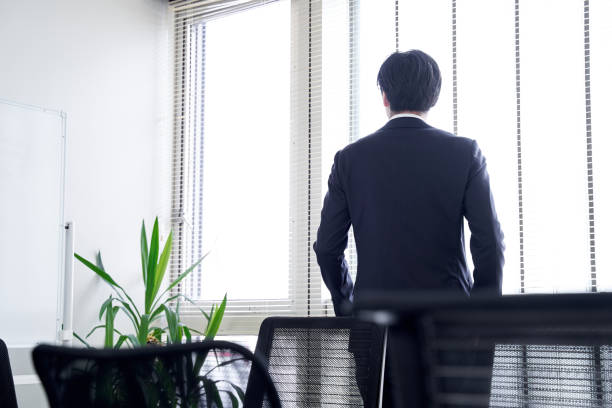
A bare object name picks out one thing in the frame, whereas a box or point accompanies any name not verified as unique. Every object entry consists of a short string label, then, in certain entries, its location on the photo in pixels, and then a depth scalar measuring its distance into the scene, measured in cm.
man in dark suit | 228
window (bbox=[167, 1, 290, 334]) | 447
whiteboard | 365
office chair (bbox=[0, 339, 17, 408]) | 221
